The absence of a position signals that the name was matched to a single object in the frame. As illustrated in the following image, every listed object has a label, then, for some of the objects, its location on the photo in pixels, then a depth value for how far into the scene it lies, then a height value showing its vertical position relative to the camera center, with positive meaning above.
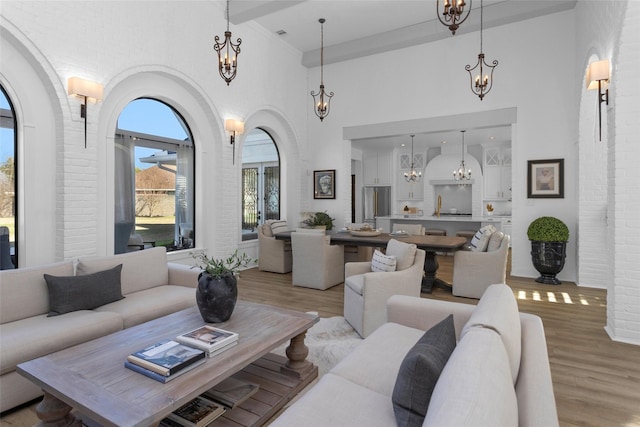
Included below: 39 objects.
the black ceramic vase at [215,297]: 2.32 -0.55
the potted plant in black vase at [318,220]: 7.10 -0.18
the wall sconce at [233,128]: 5.69 +1.33
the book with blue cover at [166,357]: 1.69 -0.72
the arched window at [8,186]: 3.57 +0.26
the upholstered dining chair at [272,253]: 5.98 -0.69
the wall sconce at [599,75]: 3.54 +1.33
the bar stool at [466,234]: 7.90 -0.52
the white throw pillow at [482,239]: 4.60 -0.37
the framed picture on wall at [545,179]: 5.47 +0.49
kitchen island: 8.71 -0.29
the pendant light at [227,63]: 4.03 +1.67
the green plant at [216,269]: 2.38 -0.39
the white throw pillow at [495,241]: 4.54 -0.39
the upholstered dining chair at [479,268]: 4.43 -0.71
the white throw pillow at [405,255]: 3.53 -0.44
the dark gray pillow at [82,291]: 2.65 -0.61
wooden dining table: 4.50 -0.42
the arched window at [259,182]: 7.81 +0.67
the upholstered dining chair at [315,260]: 4.86 -0.67
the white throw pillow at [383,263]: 3.46 -0.50
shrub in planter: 5.18 -0.51
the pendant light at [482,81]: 4.50 +2.02
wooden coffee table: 1.47 -0.76
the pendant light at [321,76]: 6.39 +2.69
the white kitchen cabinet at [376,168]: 11.15 +1.36
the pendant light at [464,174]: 9.92 +1.02
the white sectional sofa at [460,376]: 0.83 -0.54
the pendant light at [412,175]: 10.18 +1.02
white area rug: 2.73 -1.11
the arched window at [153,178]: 4.76 +0.48
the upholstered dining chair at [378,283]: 3.19 -0.67
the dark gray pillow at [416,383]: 1.18 -0.57
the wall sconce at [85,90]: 3.67 +1.26
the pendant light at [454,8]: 2.60 +1.48
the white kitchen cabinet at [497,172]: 9.98 +1.09
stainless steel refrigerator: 11.49 +0.28
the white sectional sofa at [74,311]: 2.10 -0.74
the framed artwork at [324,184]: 7.49 +0.56
